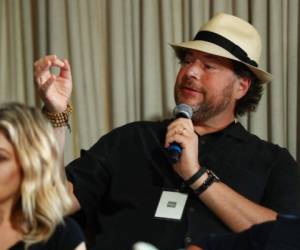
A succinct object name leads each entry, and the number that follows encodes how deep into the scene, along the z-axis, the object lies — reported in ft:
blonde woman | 12.77
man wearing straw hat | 14.04
